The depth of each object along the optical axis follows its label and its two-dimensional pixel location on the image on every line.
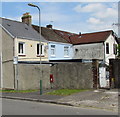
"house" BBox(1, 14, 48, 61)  21.45
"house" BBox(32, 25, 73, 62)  27.19
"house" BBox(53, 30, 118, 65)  27.83
